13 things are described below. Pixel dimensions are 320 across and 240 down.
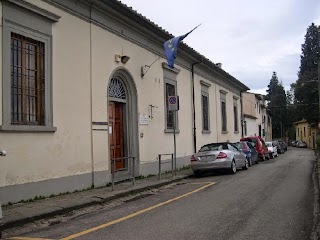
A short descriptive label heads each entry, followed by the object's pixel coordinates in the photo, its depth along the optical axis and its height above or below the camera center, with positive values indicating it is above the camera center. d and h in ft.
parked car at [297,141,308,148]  264.64 -3.77
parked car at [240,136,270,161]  88.84 -1.40
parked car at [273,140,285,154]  140.96 -3.25
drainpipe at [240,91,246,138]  111.55 +5.99
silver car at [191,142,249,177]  54.29 -2.43
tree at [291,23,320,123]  184.65 +27.83
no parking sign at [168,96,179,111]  51.26 +4.64
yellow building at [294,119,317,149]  247.50 +3.20
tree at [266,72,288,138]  286.87 +21.59
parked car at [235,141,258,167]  70.79 -2.12
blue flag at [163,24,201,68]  51.62 +11.54
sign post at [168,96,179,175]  51.26 +4.64
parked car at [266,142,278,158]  105.70 -2.83
